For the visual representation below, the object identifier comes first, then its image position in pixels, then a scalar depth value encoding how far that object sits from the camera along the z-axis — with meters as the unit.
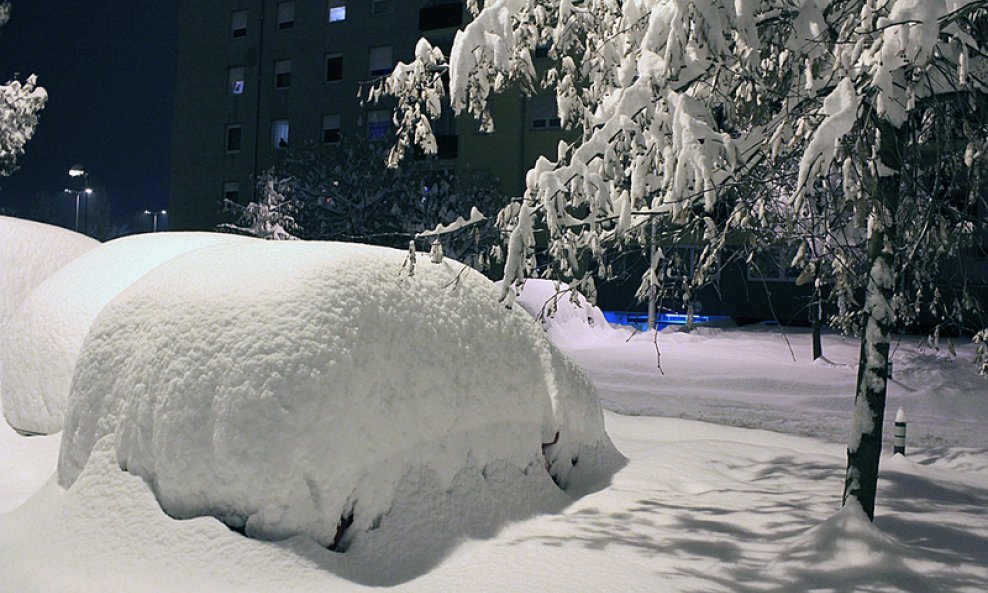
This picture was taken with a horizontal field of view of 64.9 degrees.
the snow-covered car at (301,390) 4.44
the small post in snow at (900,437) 8.21
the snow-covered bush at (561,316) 19.39
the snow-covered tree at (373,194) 27.97
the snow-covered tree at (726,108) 3.52
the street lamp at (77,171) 37.09
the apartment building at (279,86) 34.22
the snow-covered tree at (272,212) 28.34
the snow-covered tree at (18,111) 21.44
